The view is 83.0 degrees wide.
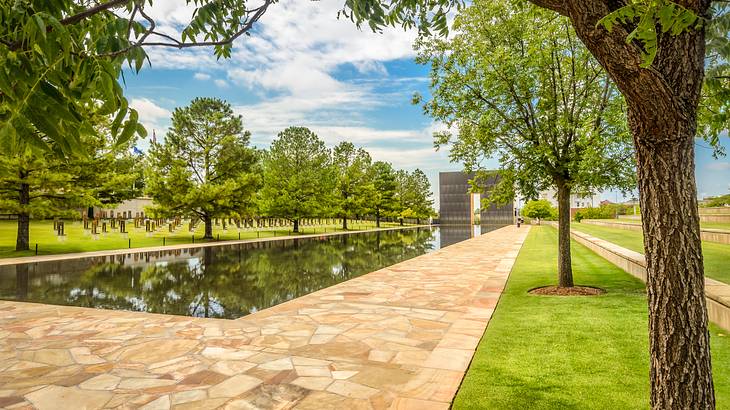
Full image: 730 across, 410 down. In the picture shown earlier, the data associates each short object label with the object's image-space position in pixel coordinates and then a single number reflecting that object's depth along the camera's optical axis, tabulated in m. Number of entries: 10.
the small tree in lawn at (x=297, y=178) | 36.53
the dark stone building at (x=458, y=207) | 83.88
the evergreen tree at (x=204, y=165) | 26.11
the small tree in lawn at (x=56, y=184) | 18.14
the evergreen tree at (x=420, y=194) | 68.94
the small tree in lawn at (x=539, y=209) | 73.50
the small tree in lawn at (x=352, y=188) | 45.97
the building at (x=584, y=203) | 108.49
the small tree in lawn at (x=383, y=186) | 56.06
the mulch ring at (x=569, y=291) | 8.66
